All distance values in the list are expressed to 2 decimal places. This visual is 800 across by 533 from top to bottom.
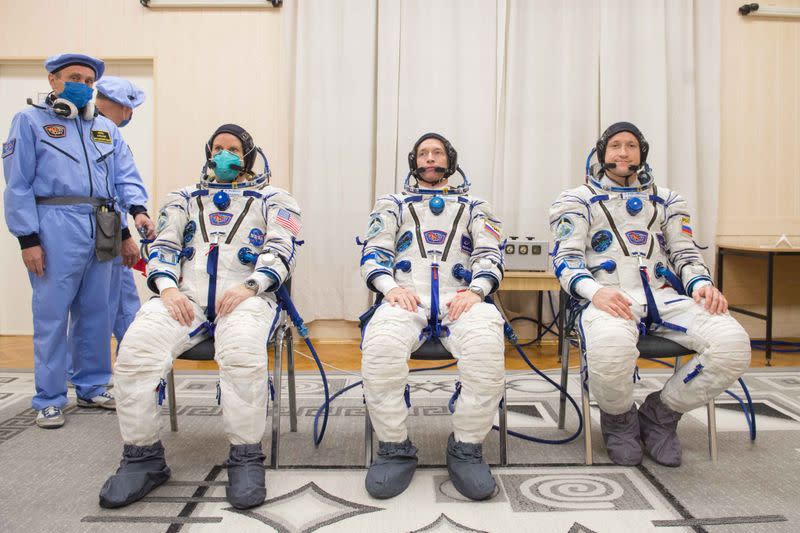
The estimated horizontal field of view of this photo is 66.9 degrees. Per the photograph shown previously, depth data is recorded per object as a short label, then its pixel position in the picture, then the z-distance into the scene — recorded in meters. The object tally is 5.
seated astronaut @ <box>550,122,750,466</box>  2.17
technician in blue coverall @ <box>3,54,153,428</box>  2.65
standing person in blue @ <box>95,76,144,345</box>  3.36
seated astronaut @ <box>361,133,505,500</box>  2.01
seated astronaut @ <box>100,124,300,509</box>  1.96
